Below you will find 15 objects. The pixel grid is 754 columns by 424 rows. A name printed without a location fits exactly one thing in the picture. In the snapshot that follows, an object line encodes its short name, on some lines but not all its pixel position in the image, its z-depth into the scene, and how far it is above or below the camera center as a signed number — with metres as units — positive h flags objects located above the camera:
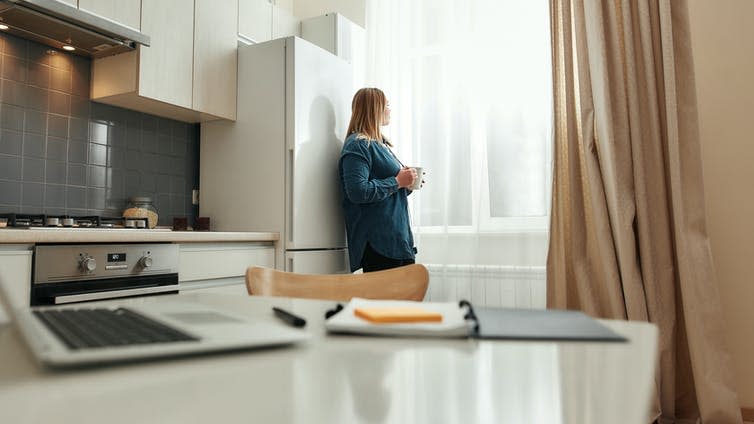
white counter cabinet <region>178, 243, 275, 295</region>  2.23 -0.08
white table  0.34 -0.10
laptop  0.45 -0.08
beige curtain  2.20 +0.17
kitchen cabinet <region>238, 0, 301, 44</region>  2.95 +1.26
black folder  0.61 -0.10
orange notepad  0.65 -0.08
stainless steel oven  1.75 -0.08
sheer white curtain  2.86 +0.67
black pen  0.65 -0.09
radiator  2.80 -0.22
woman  2.63 +0.25
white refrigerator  2.72 +0.45
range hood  2.00 +0.86
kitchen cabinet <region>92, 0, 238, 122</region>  2.43 +0.84
